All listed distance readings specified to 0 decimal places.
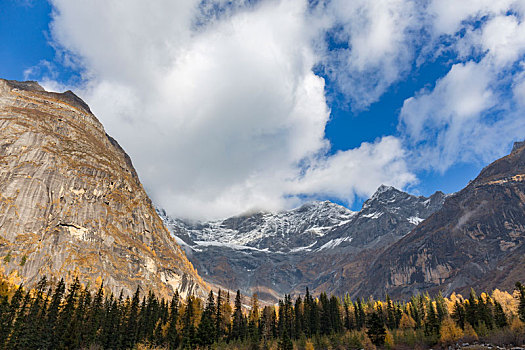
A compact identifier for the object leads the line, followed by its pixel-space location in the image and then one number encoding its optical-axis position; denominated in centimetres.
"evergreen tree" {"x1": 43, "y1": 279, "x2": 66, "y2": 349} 7500
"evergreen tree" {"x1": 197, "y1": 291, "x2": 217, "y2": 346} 8338
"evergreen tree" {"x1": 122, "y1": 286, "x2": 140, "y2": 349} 8550
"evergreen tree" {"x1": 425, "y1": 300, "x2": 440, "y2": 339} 8437
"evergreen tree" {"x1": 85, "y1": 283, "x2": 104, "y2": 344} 8100
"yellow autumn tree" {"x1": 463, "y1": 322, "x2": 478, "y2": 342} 7791
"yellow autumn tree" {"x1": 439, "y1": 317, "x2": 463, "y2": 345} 7825
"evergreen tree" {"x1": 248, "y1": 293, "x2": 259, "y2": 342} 9169
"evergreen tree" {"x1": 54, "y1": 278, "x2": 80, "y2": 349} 7688
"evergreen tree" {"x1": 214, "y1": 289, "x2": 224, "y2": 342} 9848
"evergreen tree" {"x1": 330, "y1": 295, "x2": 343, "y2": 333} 11012
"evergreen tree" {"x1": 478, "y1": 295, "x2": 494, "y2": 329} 8495
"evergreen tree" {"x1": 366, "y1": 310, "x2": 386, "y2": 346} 7988
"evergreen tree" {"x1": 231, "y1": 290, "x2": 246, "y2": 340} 10089
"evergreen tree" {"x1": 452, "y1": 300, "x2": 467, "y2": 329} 8950
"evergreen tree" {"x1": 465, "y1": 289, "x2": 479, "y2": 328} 8805
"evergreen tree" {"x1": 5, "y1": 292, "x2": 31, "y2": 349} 7044
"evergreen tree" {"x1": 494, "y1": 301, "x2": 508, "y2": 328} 8344
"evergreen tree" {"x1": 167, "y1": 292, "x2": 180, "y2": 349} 8962
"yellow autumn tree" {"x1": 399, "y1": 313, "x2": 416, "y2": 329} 11656
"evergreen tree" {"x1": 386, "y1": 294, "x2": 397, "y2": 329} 11844
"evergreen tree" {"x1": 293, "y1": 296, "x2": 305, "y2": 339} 10266
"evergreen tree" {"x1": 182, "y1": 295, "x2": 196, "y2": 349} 8331
